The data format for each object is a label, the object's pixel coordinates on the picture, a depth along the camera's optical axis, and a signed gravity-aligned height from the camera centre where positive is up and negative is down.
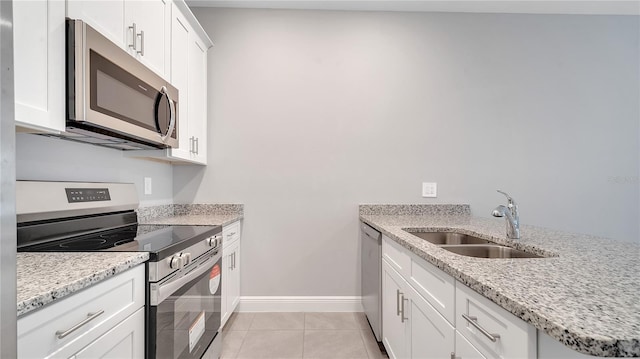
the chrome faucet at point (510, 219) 1.39 -0.19
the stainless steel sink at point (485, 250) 1.34 -0.34
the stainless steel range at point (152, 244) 1.09 -0.28
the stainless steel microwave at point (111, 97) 1.05 +0.36
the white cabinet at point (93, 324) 0.65 -0.38
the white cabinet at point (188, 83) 1.87 +0.69
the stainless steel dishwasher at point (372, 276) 1.91 -0.70
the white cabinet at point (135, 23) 1.15 +0.72
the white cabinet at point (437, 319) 0.67 -0.45
